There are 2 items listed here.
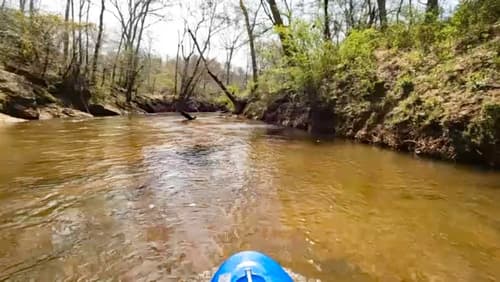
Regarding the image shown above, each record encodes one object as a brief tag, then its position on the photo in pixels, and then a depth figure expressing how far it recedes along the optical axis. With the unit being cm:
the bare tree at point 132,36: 2703
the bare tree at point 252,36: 1995
